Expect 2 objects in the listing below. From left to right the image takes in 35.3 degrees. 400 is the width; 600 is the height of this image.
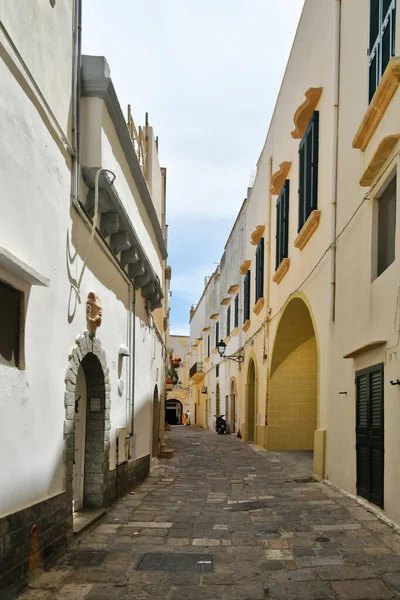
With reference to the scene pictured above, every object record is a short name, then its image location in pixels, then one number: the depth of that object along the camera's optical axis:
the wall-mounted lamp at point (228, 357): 22.58
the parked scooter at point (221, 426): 26.08
